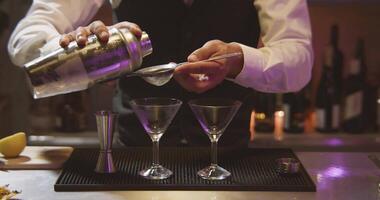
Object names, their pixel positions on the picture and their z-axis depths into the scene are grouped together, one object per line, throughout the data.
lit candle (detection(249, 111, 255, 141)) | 2.35
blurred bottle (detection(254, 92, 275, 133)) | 2.41
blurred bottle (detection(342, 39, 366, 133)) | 2.41
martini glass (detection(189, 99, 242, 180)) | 1.30
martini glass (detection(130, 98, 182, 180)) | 1.29
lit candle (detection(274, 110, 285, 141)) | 2.39
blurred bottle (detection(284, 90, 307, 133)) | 2.40
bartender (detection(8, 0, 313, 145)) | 1.56
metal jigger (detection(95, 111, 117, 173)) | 1.33
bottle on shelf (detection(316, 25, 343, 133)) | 2.46
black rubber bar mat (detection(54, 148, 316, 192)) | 1.25
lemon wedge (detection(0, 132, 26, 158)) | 1.44
